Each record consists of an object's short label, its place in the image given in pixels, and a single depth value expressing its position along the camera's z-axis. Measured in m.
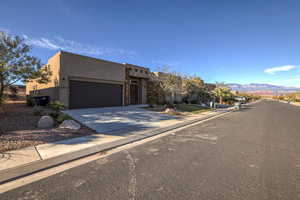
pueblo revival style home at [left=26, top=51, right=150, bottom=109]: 10.90
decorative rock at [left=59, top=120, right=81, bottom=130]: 6.24
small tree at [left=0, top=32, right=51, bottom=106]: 7.29
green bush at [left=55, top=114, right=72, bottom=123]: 7.14
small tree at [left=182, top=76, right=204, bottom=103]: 16.41
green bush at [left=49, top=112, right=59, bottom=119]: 7.77
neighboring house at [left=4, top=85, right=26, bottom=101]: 8.78
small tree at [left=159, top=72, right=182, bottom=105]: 14.12
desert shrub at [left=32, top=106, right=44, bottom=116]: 7.78
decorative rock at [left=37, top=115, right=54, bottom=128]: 6.12
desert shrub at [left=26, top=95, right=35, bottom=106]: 11.06
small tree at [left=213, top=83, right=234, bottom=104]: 26.50
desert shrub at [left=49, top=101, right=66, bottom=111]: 8.66
